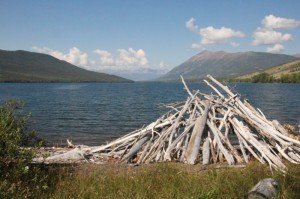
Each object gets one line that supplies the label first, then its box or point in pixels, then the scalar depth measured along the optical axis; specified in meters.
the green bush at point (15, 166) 8.74
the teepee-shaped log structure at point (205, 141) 13.92
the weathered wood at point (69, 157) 14.68
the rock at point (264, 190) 8.33
